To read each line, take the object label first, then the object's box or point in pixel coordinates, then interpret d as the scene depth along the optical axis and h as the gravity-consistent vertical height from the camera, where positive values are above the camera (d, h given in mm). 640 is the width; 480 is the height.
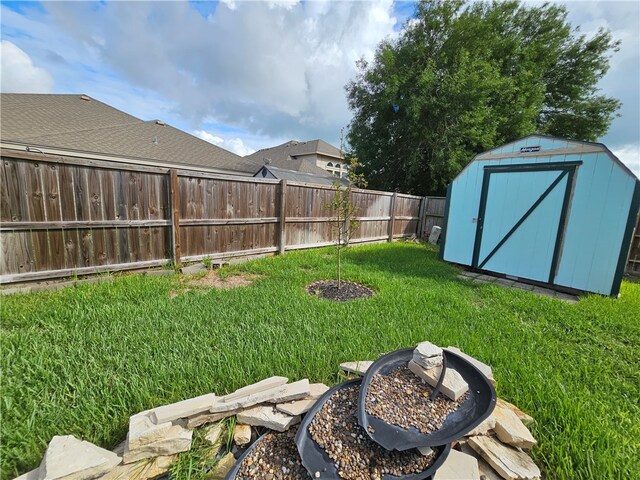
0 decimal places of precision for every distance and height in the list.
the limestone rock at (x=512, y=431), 1443 -1237
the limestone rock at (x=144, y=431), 1347 -1255
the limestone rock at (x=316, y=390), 1717 -1278
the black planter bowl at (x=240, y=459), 1246 -1321
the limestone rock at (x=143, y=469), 1273 -1379
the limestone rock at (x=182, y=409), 1458 -1235
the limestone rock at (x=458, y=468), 1229 -1242
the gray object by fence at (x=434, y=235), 9711 -1137
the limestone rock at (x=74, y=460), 1185 -1277
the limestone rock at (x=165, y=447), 1341 -1321
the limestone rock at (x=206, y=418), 1511 -1307
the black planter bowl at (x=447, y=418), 1313 -1150
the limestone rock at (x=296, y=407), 1568 -1260
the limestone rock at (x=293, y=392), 1654 -1235
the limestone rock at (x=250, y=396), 1579 -1240
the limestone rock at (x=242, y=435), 1501 -1371
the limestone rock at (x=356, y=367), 2000 -1282
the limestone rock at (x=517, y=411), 1669 -1309
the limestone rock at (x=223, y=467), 1323 -1406
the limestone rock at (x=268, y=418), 1508 -1289
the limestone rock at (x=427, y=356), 1745 -1006
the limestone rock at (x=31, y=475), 1223 -1346
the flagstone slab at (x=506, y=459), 1312 -1295
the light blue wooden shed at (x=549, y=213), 4422 -67
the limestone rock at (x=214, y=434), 1477 -1361
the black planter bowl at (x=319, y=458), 1212 -1253
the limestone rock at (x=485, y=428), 1485 -1233
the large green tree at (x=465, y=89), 12531 +5855
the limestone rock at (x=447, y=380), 1598 -1099
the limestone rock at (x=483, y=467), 1326 -1330
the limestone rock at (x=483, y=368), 1865 -1178
